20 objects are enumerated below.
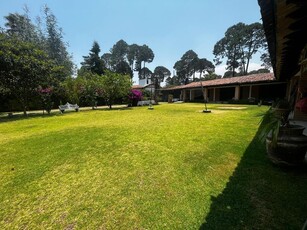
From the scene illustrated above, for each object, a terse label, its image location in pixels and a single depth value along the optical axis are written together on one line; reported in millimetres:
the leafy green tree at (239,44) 40125
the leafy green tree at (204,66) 58375
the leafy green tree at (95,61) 40297
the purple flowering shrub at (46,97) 14836
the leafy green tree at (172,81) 66562
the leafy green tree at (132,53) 59312
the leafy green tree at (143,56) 59562
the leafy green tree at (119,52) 59778
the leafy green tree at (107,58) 62762
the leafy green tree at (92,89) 19422
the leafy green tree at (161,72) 72056
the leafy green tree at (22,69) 11930
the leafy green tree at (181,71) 63016
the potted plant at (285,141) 3047
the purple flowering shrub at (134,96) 22305
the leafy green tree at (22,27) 28973
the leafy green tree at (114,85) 18719
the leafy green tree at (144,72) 62419
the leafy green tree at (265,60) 43609
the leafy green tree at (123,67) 55250
